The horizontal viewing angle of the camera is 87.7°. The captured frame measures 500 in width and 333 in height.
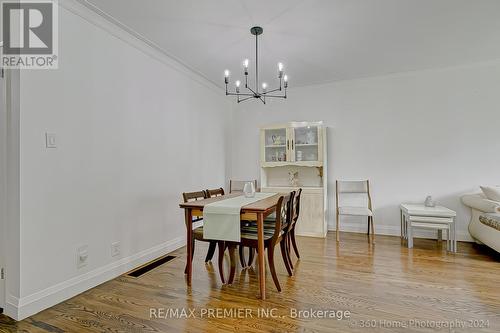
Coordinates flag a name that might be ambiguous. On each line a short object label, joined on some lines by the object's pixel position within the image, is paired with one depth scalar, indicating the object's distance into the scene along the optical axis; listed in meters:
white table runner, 2.18
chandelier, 2.52
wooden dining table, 2.12
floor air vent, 2.67
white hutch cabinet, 4.06
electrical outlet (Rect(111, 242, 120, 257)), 2.58
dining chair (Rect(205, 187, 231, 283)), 2.48
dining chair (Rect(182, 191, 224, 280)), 2.56
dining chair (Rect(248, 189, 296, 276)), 2.55
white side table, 3.25
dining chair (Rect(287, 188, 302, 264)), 2.72
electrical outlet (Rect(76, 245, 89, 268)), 2.26
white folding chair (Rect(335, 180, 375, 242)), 3.97
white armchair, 2.95
